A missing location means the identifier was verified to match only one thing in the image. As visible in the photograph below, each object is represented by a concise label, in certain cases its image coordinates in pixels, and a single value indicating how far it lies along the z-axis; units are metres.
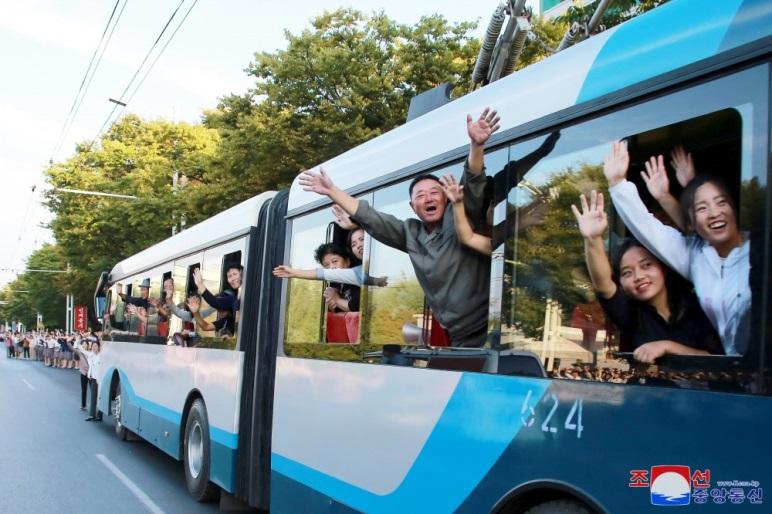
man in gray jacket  4.36
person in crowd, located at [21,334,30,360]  66.78
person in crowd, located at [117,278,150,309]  12.01
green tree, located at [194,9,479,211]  17.95
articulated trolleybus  2.94
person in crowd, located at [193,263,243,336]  7.89
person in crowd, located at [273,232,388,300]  5.48
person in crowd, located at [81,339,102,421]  17.02
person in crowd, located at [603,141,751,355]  2.92
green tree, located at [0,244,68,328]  69.31
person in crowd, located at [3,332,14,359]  68.31
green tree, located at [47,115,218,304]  31.08
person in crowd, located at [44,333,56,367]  52.07
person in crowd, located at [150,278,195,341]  9.49
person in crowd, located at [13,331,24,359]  68.38
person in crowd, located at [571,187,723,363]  3.10
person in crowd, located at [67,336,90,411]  18.12
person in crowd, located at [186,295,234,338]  8.07
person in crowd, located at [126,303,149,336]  11.93
